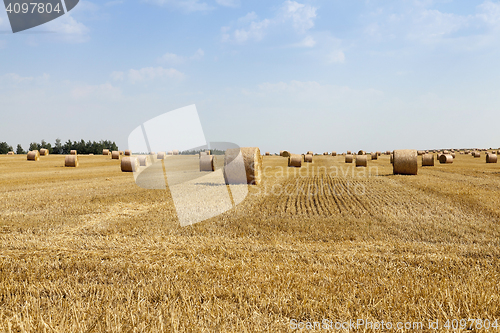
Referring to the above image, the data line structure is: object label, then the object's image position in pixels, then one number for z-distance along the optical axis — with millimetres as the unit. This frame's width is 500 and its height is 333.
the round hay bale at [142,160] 33578
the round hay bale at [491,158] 33112
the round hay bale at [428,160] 29500
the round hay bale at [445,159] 34094
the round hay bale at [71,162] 32969
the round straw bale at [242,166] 16078
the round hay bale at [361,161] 30875
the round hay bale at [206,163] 26297
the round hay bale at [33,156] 40531
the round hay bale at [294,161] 31609
